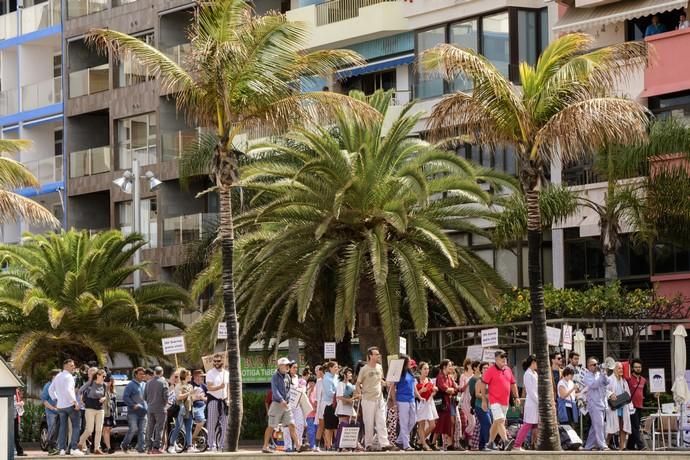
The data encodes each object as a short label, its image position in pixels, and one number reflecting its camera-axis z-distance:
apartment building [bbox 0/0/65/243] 65.56
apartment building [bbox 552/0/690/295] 42.19
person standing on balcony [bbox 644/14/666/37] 43.28
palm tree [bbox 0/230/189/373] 46.53
